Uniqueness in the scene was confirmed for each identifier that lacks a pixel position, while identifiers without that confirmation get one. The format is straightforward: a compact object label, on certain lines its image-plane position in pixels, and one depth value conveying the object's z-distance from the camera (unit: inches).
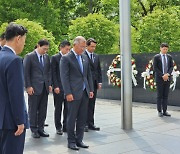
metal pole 334.6
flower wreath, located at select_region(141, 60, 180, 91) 506.1
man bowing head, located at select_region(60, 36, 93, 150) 269.1
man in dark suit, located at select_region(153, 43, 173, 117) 405.4
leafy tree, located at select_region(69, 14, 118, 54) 732.7
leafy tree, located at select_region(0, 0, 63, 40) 1179.3
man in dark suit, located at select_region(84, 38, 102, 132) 339.9
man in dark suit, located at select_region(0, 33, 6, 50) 274.0
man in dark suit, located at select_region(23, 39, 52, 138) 309.4
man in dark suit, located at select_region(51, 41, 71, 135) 327.9
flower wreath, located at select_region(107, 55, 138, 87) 553.0
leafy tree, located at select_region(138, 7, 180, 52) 735.2
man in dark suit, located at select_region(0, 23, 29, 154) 161.2
